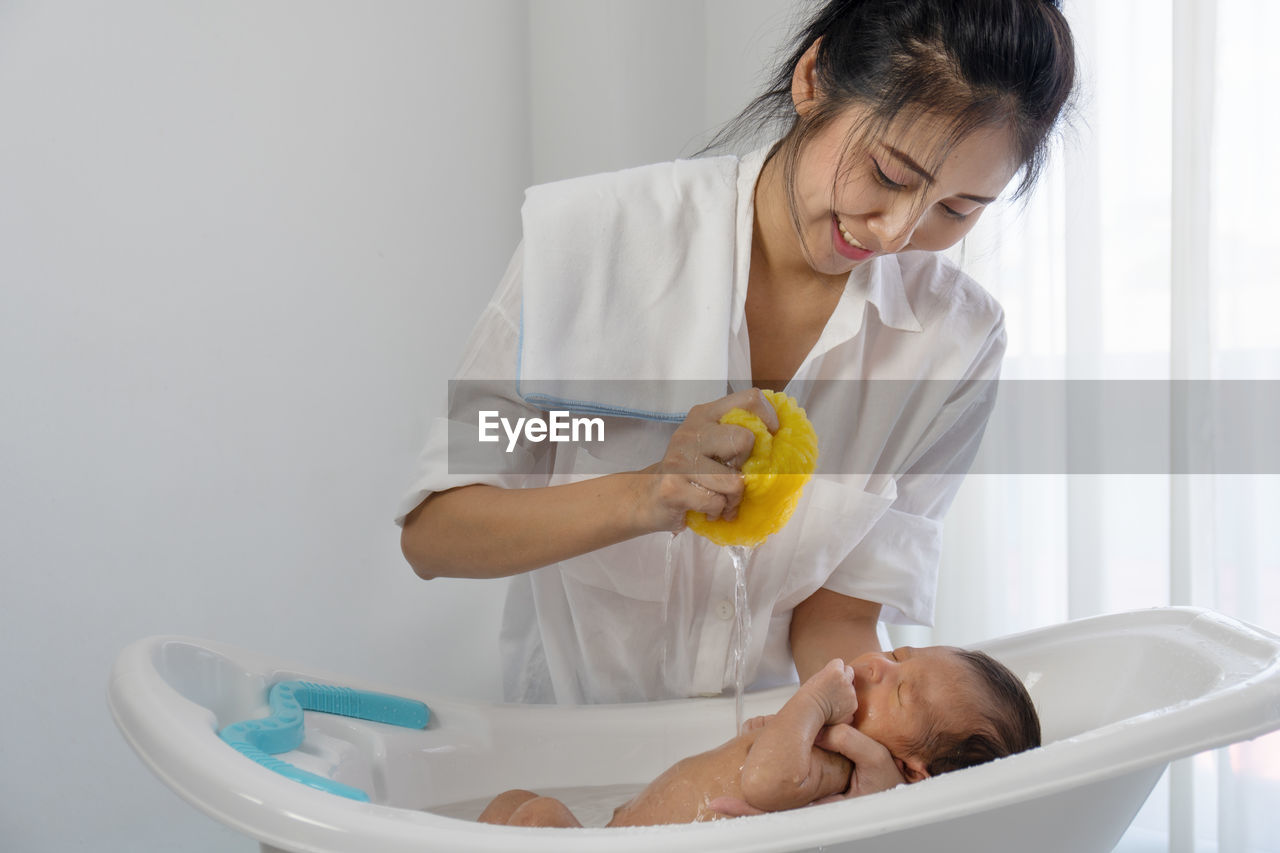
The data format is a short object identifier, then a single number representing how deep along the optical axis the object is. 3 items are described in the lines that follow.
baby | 0.85
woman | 0.88
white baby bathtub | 0.62
